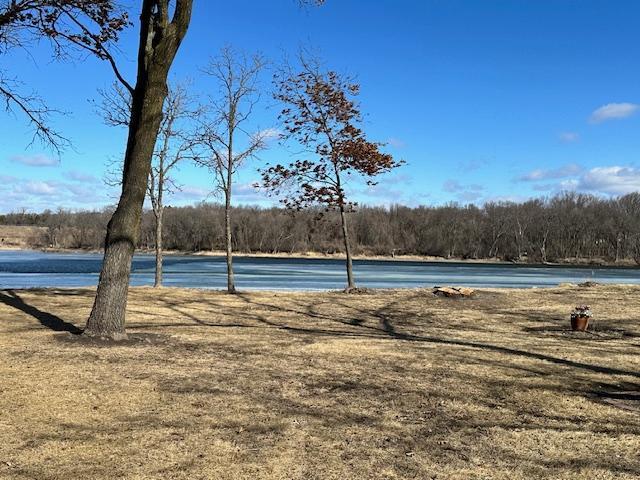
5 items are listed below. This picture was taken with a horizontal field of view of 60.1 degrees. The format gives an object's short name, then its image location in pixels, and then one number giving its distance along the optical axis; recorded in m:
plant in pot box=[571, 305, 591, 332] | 10.84
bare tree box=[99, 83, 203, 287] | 19.61
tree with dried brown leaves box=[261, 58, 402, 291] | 18.70
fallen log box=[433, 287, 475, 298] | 17.06
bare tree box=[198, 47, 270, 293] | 18.61
